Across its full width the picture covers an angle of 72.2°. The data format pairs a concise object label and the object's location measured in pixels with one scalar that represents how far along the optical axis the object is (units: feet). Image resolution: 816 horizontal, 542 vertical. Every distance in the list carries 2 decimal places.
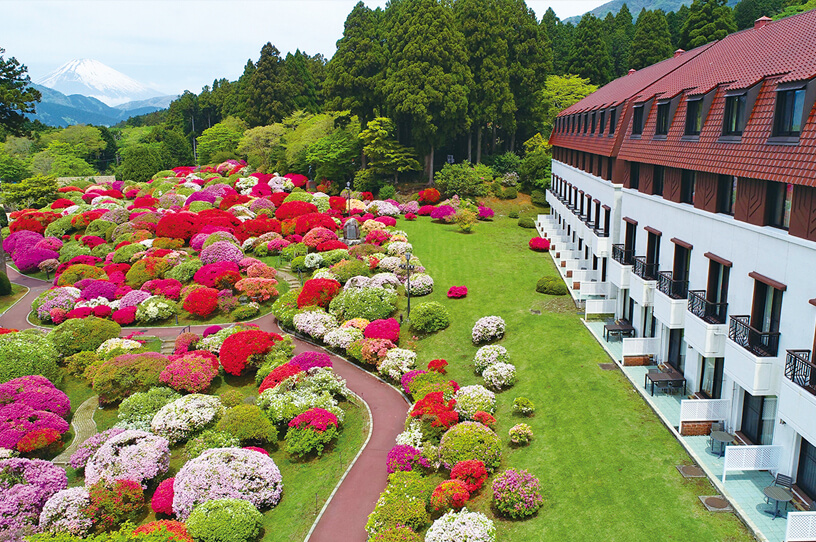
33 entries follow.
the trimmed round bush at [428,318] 100.37
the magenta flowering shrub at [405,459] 64.34
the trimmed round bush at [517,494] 52.95
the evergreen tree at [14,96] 87.40
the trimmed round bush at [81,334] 101.19
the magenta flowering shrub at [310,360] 89.43
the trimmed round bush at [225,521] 56.75
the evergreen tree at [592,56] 247.70
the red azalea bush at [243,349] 92.89
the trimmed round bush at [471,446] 61.46
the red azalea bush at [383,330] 98.07
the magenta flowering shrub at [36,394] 81.30
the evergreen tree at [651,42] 239.71
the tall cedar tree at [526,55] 207.55
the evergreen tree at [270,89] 275.18
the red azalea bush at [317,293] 113.80
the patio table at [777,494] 45.24
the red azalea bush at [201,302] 116.47
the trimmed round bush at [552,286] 107.65
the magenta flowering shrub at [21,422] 74.31
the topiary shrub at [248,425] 74.38
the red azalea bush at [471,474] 58.44
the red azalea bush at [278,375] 86.38
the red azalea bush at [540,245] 140.67
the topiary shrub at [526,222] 169.48
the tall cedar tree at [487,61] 198.70
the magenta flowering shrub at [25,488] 61.31
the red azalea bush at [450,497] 55.67
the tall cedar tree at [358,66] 209.56
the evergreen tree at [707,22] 217.15
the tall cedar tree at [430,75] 186.09
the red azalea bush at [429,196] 190.70
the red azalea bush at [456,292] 112.68
